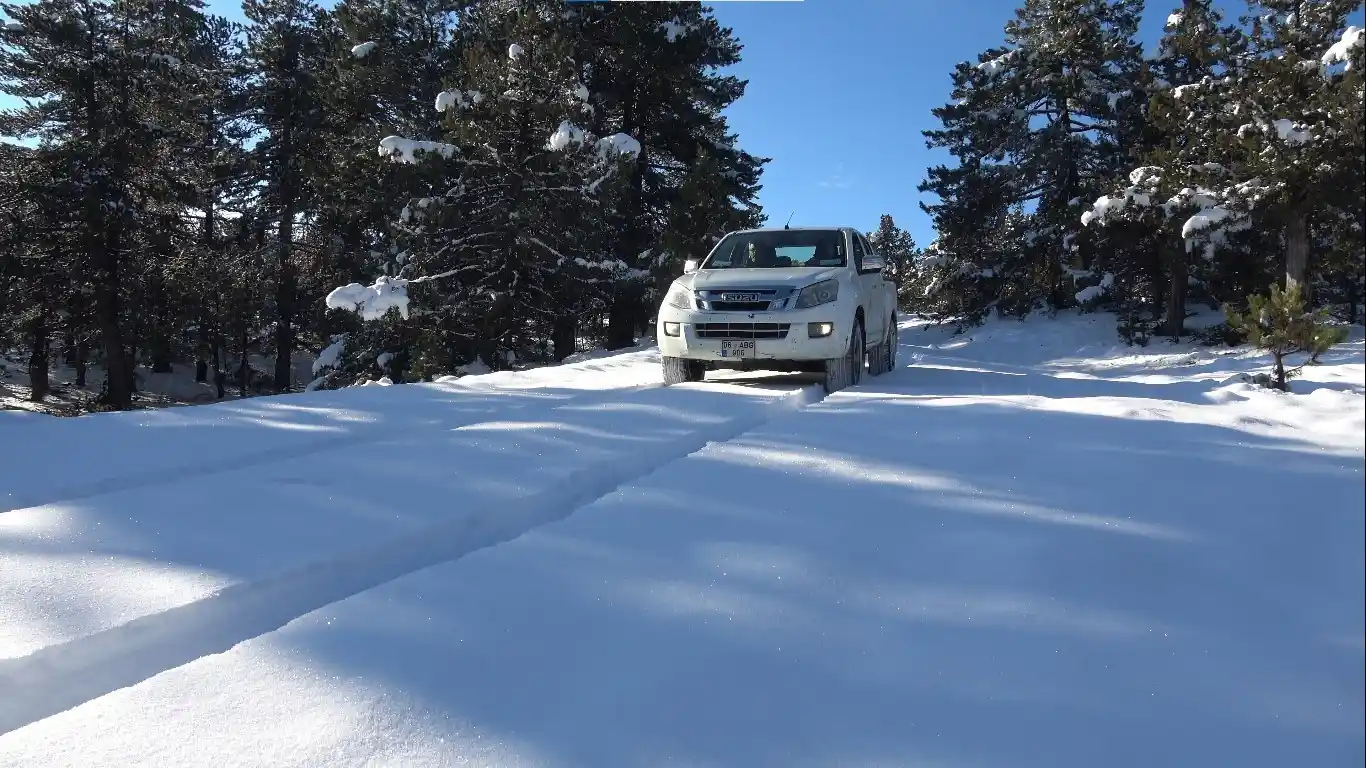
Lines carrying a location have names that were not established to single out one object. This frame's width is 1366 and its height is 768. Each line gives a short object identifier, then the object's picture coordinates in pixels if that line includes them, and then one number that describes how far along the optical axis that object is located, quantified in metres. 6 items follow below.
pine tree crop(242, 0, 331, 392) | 27.80
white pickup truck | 7.67
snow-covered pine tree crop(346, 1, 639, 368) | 17.84
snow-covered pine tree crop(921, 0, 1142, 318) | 14.66
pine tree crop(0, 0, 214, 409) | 23.33
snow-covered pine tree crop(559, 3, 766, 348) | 20.31
